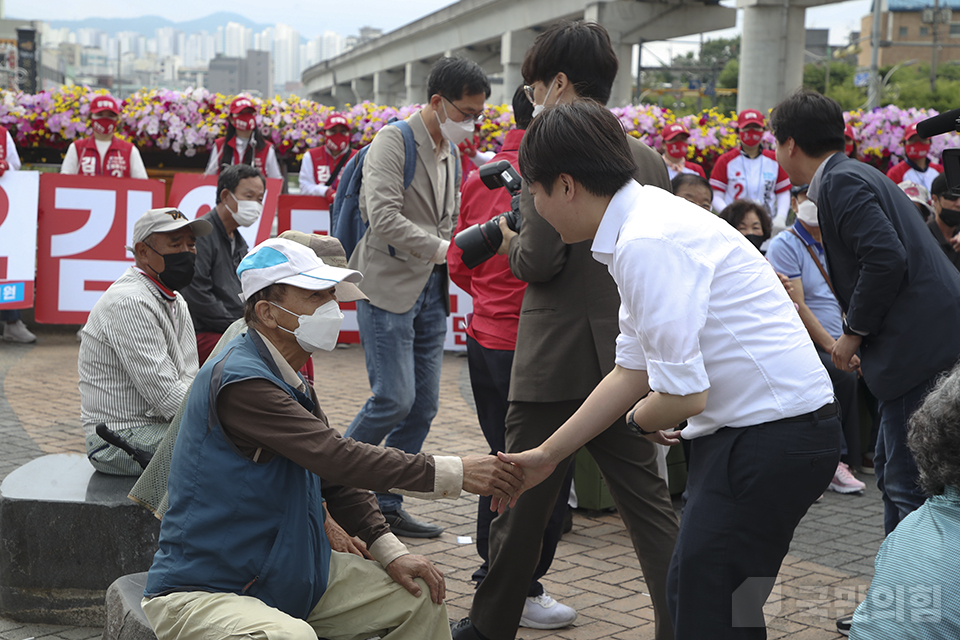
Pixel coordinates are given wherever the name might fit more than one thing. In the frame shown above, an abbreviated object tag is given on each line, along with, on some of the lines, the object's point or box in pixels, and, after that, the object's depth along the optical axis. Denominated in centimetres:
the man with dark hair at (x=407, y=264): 462
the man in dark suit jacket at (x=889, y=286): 341
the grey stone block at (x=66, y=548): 364
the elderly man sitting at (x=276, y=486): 255
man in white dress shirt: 213
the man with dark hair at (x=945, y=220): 597
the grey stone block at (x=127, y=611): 274
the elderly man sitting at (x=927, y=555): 168
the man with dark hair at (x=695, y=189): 598
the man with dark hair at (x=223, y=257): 551
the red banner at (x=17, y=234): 880
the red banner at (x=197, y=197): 931
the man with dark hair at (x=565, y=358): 319
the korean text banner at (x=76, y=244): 903
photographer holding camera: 385
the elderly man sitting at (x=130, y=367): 394
